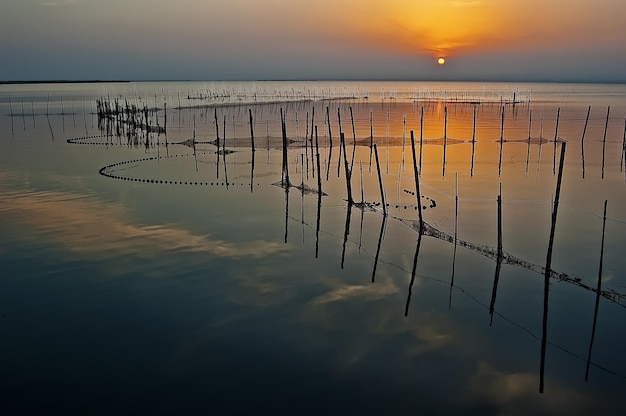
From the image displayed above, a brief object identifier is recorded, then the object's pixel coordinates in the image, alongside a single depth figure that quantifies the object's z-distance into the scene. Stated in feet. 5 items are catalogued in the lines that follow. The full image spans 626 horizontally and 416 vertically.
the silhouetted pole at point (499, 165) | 54.34
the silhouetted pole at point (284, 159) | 41.78
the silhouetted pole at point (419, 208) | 28.96
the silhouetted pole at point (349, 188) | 34.94
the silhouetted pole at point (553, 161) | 54.42
